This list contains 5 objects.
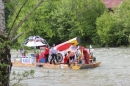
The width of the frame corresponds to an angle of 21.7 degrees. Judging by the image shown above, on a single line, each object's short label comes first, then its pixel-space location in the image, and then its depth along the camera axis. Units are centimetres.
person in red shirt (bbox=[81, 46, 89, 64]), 2290
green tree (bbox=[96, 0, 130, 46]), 5006
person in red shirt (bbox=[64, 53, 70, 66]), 2318
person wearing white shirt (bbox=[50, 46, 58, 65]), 2376
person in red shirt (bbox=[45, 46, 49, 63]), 2419
